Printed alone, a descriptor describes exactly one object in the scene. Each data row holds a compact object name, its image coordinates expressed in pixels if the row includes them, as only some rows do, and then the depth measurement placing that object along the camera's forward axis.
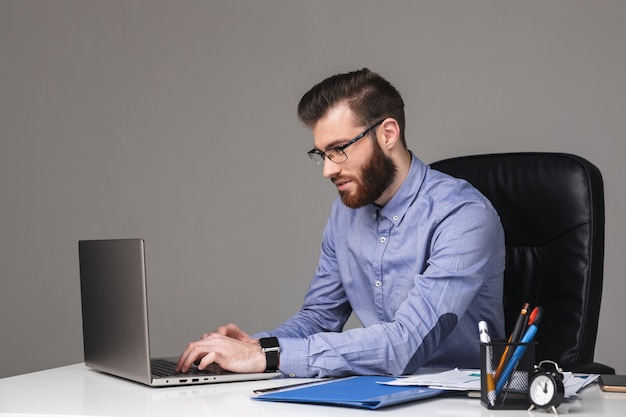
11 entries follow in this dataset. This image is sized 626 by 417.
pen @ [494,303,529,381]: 1.23
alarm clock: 1.18
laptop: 1.49
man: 1.78
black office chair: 2.05
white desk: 1.23
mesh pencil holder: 1.22
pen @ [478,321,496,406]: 1.22
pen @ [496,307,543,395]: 1.22
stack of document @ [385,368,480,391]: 1.33
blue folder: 1.24
